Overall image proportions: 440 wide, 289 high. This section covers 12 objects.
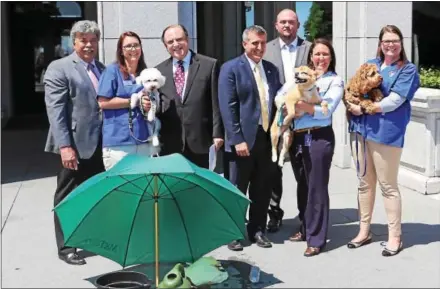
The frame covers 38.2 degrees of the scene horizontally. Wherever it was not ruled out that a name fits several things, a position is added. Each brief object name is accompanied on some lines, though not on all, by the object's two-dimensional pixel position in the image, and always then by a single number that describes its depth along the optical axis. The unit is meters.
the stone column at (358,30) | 8.62
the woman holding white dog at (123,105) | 4.80
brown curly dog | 4.91
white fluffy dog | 4.72
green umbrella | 4.14
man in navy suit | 5.06
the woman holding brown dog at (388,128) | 4.93
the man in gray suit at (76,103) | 4.85
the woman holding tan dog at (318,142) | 4.99
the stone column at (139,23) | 7.93
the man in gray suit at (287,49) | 5.47
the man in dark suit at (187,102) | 5.08
